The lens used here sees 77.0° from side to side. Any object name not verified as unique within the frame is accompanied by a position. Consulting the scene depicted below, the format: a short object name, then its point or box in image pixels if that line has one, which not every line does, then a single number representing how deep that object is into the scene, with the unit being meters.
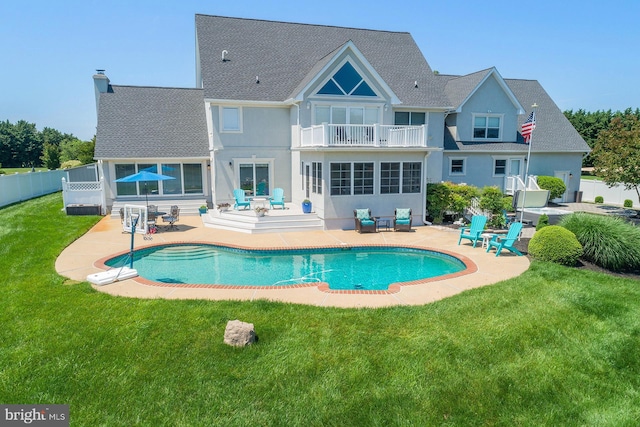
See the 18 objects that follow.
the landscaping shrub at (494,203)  18.72
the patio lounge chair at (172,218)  18.31
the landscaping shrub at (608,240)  11.62
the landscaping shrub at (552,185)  25.34
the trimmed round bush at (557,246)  11.97
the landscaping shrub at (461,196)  19.56
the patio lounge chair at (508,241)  13.59
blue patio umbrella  17.05
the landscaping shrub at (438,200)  19.80
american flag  15.86
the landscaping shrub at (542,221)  15.41
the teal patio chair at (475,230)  14.99
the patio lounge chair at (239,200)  19.97
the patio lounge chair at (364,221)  17.86
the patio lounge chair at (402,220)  18.19
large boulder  6.78
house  18.64
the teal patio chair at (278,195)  20.70
